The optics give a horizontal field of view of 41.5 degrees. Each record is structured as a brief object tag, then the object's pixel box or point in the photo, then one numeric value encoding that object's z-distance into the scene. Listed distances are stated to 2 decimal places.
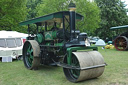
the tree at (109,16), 30.52
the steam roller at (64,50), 4.87
